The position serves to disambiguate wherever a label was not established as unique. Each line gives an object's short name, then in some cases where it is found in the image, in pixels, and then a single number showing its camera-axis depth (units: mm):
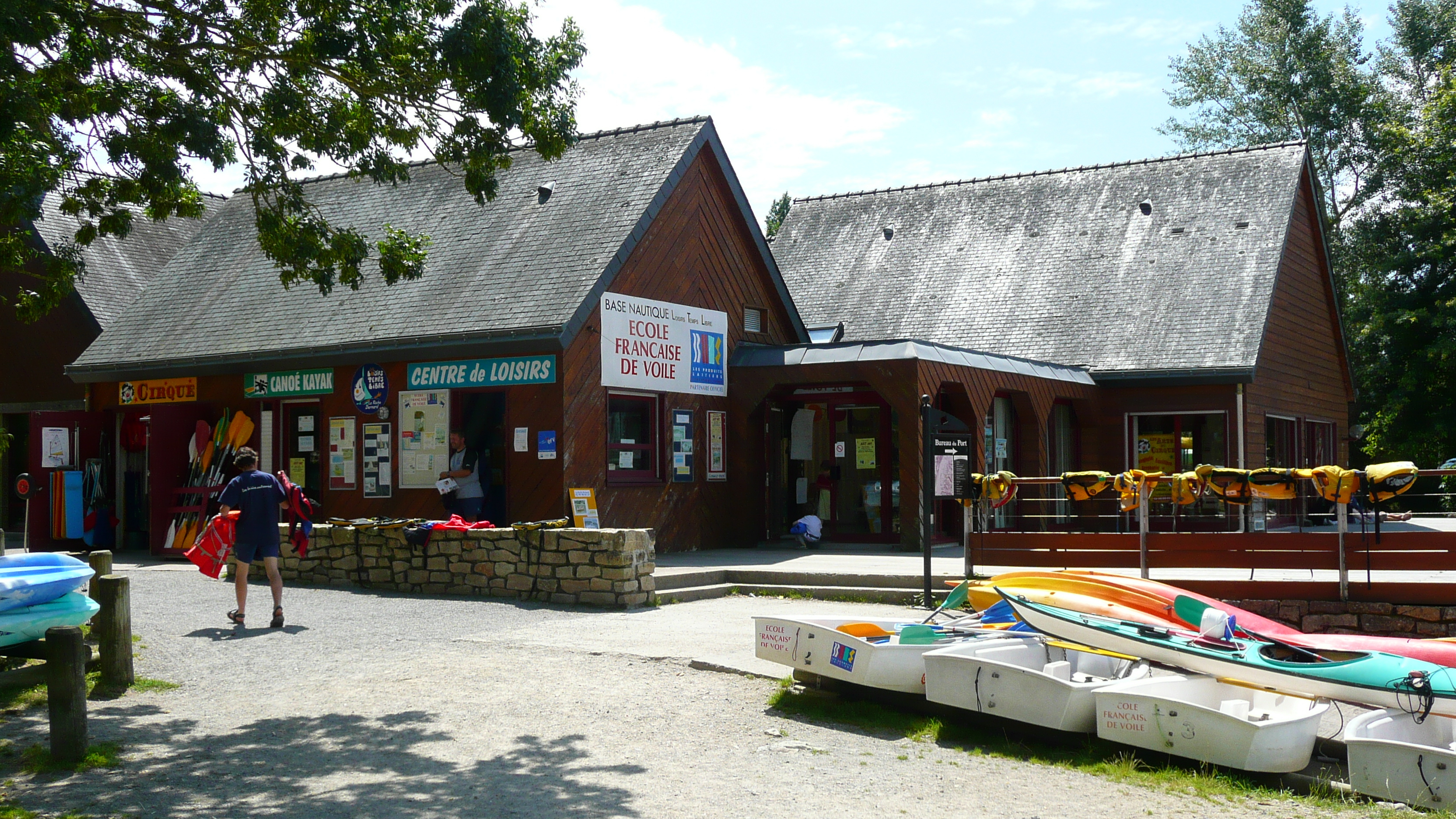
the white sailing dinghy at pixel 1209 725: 6930
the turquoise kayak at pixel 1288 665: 7285
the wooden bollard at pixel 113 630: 8445
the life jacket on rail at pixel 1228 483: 11383
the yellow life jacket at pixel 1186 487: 11789
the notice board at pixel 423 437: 16578
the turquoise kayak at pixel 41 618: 7352
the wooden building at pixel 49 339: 22438
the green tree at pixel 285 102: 9086
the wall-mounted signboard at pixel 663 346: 16562
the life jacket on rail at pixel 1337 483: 10523
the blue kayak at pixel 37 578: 7375
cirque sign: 19078
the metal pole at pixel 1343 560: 10984
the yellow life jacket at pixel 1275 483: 11141
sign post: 12297
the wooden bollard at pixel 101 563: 9938
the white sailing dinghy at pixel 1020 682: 7527
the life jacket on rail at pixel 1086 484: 12477
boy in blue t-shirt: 11500
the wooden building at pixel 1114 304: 20938
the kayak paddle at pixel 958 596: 10906
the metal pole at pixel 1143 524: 12141
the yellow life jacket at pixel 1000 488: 13031
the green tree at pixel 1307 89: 37406
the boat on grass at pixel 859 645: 8398
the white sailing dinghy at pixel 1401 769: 6473
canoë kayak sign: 17703
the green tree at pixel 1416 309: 29562
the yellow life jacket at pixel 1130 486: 12188
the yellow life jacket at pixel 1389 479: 10219
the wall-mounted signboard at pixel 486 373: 15719
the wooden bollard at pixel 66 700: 6625
